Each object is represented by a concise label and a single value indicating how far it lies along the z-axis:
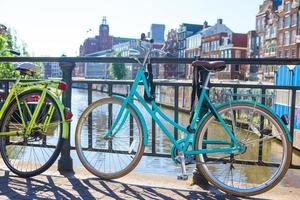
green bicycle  3.45
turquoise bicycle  3.04
